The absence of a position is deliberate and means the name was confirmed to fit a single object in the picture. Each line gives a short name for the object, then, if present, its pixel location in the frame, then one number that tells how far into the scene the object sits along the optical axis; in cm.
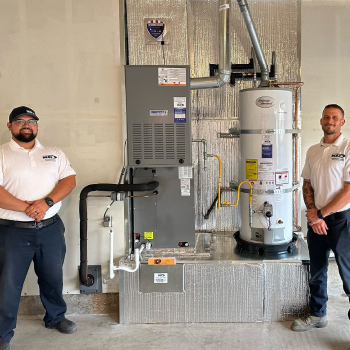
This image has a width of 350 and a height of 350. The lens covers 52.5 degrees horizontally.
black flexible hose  272
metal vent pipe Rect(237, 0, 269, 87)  282
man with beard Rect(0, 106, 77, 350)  247
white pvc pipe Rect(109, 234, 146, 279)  273
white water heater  281
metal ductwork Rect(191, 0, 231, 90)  286
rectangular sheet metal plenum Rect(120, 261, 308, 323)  278
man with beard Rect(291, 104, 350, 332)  245
